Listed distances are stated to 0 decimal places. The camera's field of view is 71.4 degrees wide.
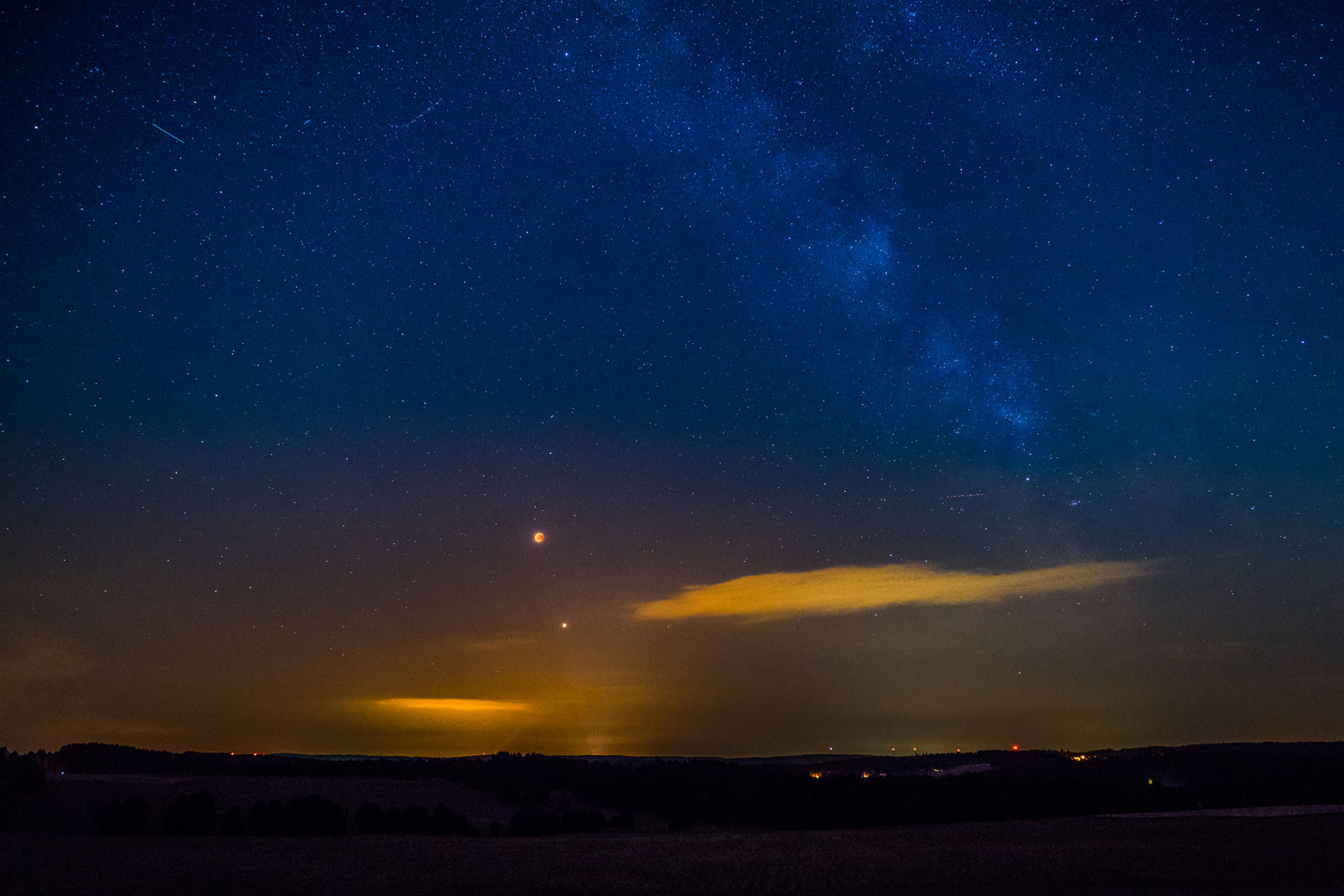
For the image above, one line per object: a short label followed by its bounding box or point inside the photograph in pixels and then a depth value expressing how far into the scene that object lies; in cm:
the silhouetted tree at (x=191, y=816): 4128
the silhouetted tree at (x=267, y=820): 4162
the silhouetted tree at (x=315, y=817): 4169
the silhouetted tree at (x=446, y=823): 4312
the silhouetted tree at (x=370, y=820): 4300
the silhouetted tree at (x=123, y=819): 4175
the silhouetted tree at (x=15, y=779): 4422
